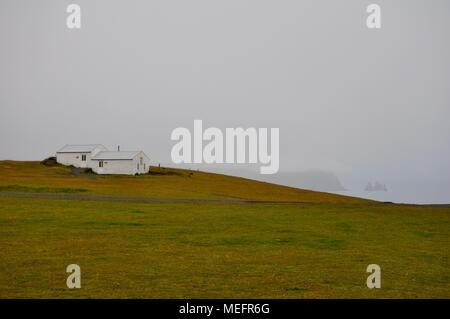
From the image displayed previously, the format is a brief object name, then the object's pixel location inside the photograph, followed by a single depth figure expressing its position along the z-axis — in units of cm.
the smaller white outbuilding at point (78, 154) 11125
